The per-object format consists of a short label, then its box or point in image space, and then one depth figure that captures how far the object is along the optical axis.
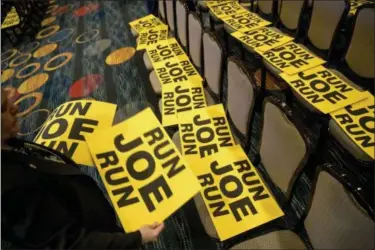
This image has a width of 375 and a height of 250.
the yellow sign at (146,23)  3.43
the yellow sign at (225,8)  3.08
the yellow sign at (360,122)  1.57
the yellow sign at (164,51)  2.84
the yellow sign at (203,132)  1.87
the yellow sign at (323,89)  1.79
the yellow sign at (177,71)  2.52
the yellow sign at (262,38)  2.44
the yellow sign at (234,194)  1.49
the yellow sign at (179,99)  2.19
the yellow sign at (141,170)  1.26
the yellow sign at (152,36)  3.11
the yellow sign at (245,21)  2.75
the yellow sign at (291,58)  2.12
